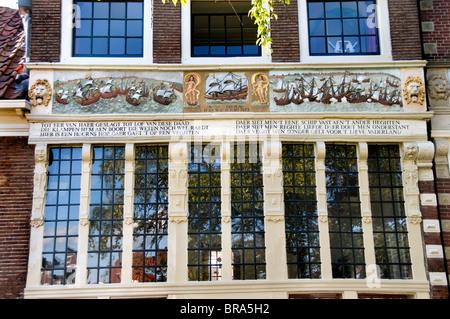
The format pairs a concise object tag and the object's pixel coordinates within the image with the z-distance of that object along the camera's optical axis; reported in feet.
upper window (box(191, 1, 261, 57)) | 51.27
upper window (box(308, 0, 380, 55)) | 49.83
